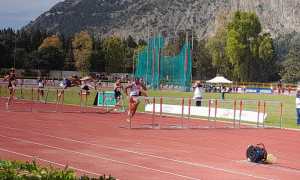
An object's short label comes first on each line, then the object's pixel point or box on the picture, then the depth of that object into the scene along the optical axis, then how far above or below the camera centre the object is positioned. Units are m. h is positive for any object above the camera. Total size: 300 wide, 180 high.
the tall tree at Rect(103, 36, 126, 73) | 119.50 +1.81
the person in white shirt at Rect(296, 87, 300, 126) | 27.94 -1.73
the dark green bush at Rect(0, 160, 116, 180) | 8.83 -1.69
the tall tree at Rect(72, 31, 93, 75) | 117.69 +2.34
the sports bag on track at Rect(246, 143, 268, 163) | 14.16 -2.05
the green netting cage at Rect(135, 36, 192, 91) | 78.19 -0.38
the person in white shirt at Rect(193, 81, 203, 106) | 31.81 -1.39
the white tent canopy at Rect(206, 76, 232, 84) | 90.22 -2.31
